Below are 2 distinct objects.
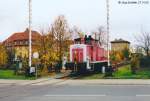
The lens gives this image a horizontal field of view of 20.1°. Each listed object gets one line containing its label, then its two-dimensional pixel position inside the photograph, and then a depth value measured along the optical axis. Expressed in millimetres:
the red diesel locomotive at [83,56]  40594
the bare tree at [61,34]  51406
